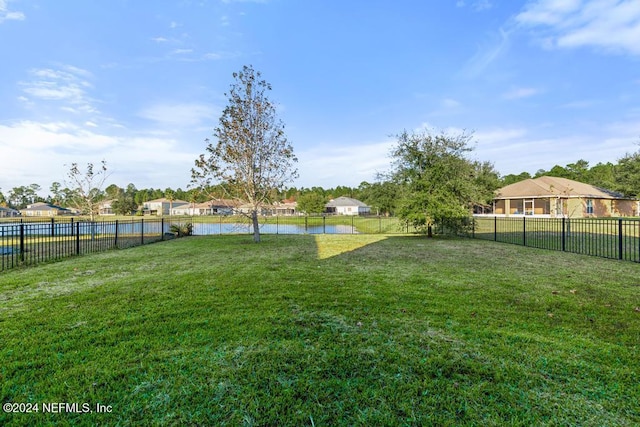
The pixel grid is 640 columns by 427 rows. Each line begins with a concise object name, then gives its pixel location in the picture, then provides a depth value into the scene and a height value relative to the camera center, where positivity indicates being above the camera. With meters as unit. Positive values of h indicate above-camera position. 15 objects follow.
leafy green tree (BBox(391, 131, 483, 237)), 11.95 +1.48
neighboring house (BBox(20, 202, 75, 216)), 59.35 +1.40
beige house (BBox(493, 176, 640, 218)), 26.95 +0.87
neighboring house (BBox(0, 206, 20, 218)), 52.12 +1.00
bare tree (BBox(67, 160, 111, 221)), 15.85 +1.70
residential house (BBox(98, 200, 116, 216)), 65.99 +1.18
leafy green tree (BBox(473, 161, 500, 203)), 25.56 +3.07
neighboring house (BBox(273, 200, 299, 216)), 57.88 +0.70
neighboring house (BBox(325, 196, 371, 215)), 60.88 +1.15
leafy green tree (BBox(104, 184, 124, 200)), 59.49 +5.92
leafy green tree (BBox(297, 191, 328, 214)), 45.59 +1.52
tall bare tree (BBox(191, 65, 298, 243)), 11.59 +2.90
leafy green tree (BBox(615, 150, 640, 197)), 26.52 +3.38
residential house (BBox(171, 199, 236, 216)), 55.95 +1.17
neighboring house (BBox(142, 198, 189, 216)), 70.18 +2.43
